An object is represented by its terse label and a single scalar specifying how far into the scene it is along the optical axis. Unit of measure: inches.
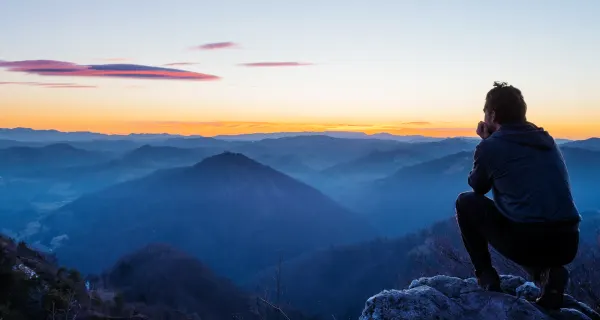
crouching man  181.2
